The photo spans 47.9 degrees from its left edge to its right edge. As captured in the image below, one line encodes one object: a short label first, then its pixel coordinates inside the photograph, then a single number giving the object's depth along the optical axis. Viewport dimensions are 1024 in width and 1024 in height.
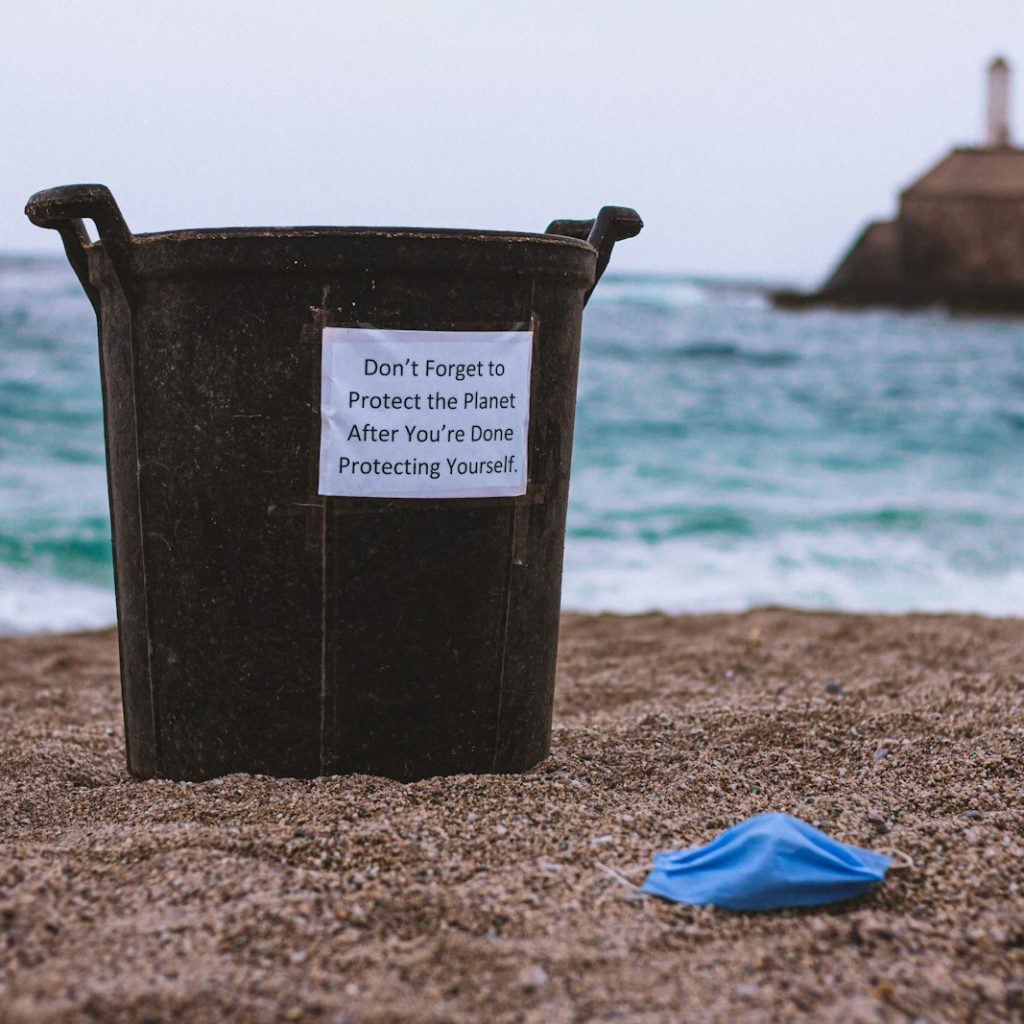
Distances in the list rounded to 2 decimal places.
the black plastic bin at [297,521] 1.90
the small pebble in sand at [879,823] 1.83
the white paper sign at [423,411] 1.91
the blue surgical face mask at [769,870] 1.56
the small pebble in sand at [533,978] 1.34
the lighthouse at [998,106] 40.31
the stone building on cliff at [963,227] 45.16
